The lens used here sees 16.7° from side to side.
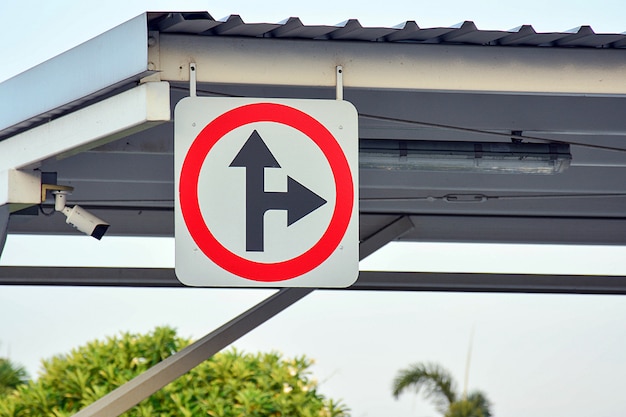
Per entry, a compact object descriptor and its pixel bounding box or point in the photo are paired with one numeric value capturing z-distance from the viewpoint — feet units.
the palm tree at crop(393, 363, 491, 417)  119.24
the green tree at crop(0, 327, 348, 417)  66.26
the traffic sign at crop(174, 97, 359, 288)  27.46
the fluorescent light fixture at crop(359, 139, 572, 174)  36.39
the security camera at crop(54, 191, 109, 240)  33.74
